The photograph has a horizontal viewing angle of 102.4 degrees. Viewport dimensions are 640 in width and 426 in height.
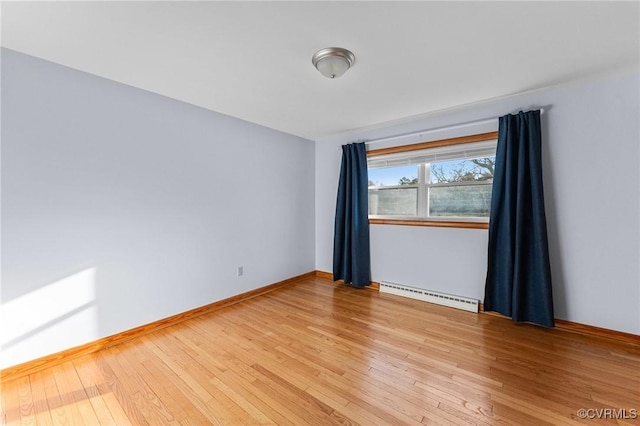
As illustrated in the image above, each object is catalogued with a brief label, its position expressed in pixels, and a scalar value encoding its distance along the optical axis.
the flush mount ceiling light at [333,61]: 1.82
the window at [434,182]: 2.93
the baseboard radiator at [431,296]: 2.92
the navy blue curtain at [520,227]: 2.45
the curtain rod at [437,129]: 2.81
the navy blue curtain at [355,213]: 3.68
